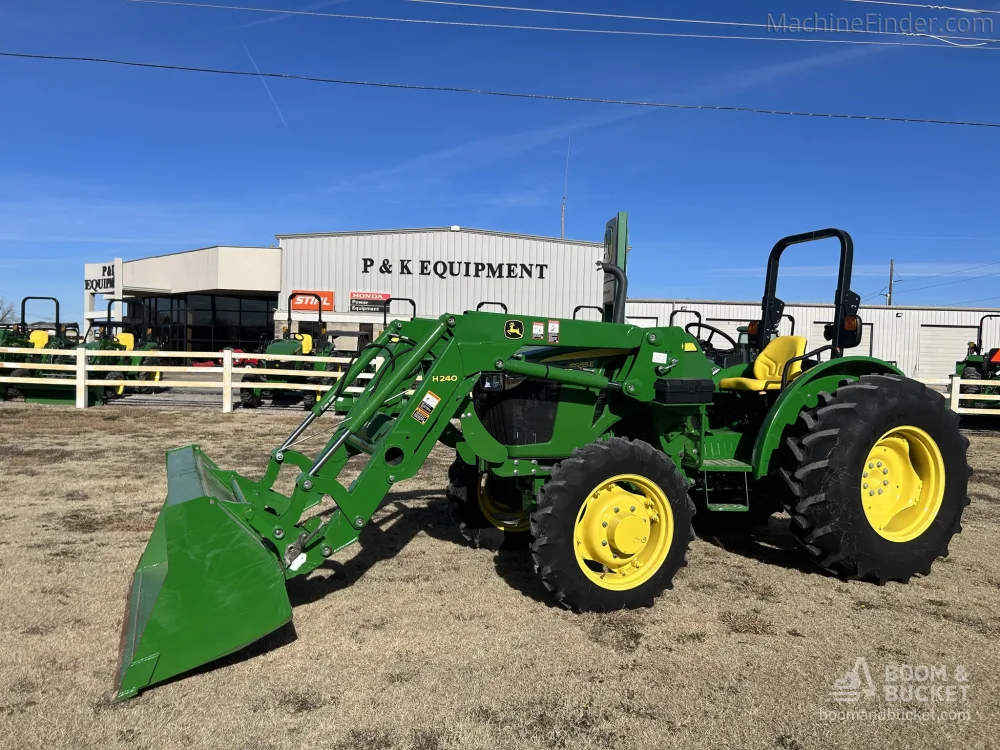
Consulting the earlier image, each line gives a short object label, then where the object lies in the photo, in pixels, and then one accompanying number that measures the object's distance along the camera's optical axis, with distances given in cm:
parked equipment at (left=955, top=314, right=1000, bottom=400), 1488
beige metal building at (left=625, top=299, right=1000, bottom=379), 2845
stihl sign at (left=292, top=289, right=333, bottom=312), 2709
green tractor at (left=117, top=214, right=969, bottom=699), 343
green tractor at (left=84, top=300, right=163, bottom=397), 1546
